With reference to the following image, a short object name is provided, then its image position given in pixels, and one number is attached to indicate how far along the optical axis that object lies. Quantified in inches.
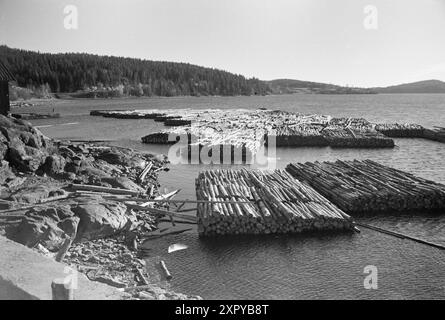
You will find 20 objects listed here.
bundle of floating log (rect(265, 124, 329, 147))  1795.0
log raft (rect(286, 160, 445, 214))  835.4
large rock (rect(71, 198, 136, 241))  644.1
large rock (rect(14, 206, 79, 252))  573.6
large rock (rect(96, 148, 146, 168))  1152.2
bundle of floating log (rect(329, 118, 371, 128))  2298.1
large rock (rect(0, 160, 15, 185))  764.1
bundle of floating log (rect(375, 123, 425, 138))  2121.1
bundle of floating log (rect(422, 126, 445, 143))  1966.0
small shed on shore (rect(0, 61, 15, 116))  1176.2
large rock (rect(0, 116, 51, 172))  831.7
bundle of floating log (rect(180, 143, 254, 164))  1362.0
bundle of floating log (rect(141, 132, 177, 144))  1813.5
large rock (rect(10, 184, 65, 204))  684.7
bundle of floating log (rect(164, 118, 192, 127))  2535.4
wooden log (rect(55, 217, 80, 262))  548.4
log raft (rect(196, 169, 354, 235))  697.6
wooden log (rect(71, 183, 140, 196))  791.1
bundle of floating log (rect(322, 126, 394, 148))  1766.7
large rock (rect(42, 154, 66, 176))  854.4
